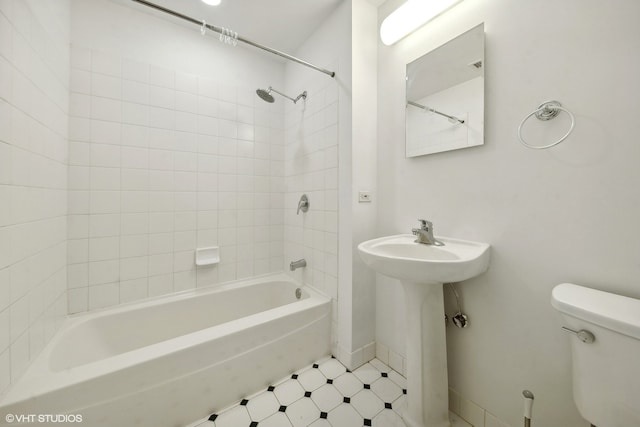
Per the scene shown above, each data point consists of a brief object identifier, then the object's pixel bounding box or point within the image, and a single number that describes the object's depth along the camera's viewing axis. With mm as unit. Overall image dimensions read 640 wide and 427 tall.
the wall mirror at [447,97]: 1052
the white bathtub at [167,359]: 869
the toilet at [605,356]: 597
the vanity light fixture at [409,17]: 1149
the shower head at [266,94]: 1592
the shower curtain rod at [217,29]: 970
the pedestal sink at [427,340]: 1000
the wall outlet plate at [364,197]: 1448
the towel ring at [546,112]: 829
